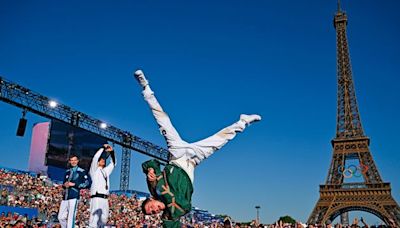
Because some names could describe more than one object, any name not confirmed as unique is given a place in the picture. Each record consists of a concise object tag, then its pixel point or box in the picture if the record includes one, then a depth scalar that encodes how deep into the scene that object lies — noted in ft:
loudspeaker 59.00
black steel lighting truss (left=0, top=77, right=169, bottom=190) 58.59
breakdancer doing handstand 12.19
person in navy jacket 20.38
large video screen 81.61
